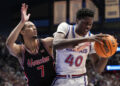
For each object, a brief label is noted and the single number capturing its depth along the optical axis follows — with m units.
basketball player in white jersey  2.94
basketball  2.70
